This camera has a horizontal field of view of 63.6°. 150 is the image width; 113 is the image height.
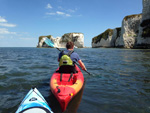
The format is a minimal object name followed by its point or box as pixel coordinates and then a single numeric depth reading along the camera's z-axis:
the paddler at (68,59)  4.20
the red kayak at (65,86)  3.00
